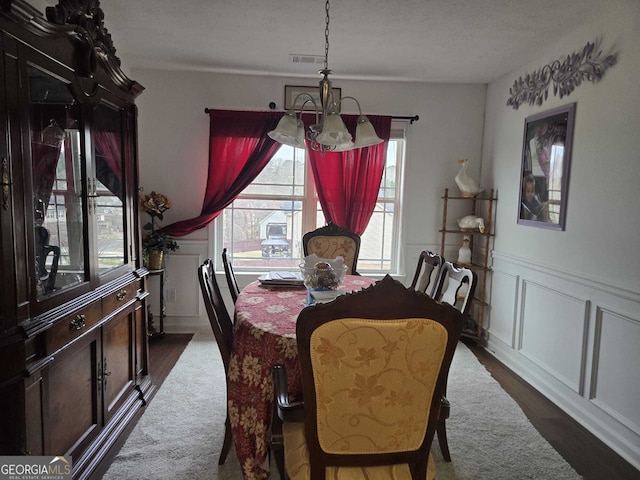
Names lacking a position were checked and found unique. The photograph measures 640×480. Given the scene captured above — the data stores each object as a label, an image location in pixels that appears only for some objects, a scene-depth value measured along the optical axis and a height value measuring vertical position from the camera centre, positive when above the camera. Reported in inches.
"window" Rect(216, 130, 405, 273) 156.9 -3.5
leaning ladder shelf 146.6 -12.6
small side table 139.4 -40.3
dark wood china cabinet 55.5 -6.9
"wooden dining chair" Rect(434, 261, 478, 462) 68.7 -16.7
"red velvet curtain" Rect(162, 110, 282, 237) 146.3 +16.5
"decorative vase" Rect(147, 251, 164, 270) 137.9 -20.6
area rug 78.1 -51.0
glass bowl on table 84.8 -16.3
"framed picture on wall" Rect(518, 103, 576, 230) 107.7 +12.1
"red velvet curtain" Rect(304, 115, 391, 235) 149.1 +9.3
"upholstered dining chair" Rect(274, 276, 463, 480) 45.0 -20.4
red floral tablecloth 66.4 -30.1
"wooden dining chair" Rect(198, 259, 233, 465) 73.0 -21.6
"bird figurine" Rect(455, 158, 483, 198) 147.2 +8.5
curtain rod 150.0 +32.5
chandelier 82.9 +15.4
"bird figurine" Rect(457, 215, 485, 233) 146.2 -5.5
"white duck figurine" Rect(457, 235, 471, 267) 149.3 -17.1
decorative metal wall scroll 96.3 +36.2
